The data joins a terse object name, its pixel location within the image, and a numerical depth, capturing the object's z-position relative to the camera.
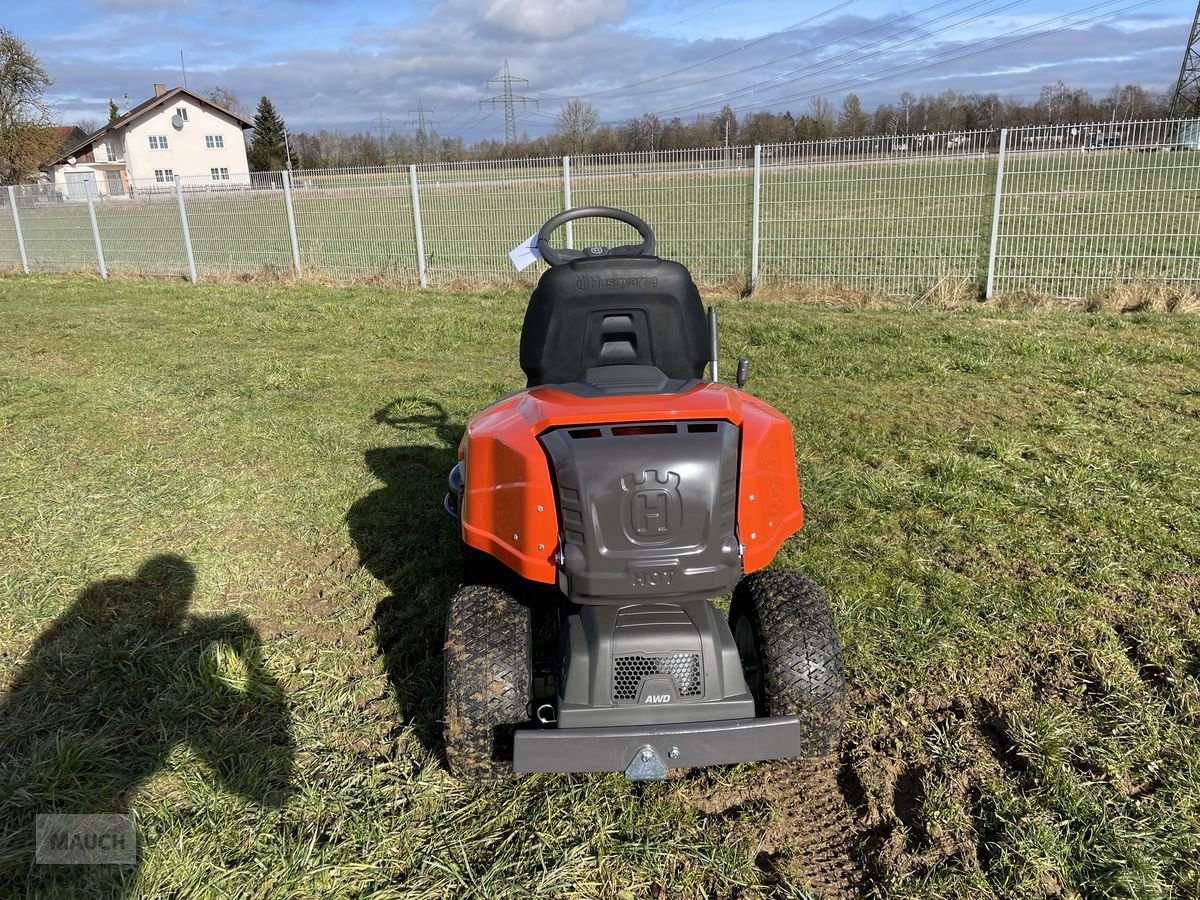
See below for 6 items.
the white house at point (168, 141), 53.25
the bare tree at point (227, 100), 73.95
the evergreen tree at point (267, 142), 59.22
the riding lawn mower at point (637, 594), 2.15
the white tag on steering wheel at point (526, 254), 3.43
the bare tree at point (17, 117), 40.16
